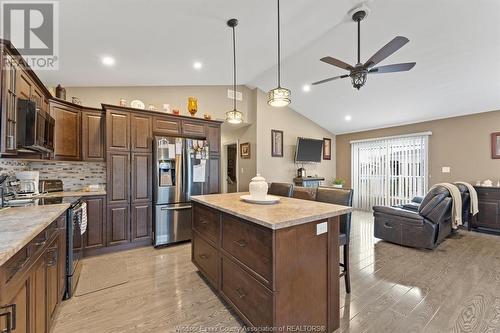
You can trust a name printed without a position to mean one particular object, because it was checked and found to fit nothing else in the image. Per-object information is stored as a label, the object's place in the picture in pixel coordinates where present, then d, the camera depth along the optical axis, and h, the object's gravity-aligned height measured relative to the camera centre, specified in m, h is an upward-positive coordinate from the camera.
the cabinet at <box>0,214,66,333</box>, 0.94 -0.63
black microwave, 1.99 +0.40
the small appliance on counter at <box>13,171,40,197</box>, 2.68 -0.19
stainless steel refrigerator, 3.47 -0.25
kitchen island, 1.37 -0.67
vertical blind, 5.38 -0.03
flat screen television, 5.96 +0.49
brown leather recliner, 3.16 -0.83
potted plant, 6.62 -0.45
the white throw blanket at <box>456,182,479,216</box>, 3.91 -0.59
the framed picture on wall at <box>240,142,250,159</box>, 5.60 +0.46
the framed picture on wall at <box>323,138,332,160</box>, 6.92 +0.60
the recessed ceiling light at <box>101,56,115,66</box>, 3.03 +1.50
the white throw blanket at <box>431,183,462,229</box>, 3.36 -0.56
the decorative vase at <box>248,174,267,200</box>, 2.13 -0.21
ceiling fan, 2.38 +1.20
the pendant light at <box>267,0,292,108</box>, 2.32 +0.75
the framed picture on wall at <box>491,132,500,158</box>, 4.30 +0.45
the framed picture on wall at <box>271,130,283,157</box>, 5.62 +0.64
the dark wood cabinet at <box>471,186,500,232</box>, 4.00 -0.77
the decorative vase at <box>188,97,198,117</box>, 4.05 +1.14
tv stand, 5.87 -0.35
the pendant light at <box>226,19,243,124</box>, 3.21 +0.75
